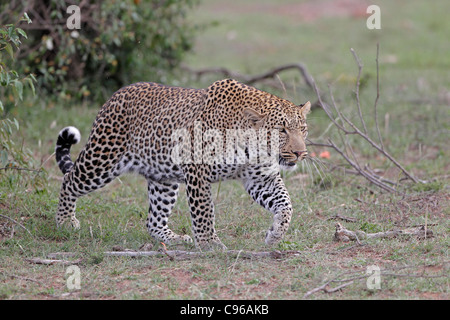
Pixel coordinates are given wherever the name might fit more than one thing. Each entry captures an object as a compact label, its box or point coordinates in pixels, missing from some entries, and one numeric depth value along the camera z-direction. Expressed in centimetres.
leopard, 1277
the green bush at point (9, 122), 1281
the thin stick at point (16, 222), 1343
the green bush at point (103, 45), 2159
